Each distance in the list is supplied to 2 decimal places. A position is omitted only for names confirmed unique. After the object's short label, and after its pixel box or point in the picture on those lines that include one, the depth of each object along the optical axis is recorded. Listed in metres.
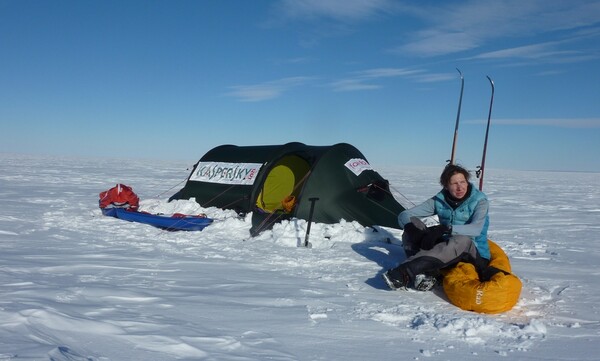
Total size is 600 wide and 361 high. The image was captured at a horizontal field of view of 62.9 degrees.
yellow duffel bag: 3.87
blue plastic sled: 7.53
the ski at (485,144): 8.36
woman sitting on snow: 4.41
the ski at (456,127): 7.85
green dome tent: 7.54
